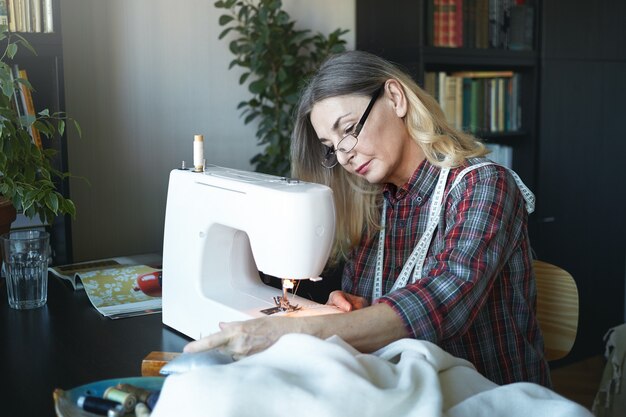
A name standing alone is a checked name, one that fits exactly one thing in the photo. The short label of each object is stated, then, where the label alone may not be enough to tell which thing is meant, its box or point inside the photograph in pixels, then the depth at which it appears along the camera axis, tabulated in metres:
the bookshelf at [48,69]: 2.08
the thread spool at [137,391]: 1.07
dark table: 1.28
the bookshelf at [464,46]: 3.02
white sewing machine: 1.37
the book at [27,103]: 2.11
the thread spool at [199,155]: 1.62
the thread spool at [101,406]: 1.04
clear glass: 1.76
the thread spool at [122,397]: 1.05
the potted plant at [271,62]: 2.76
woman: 1.42
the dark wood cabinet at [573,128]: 3.21
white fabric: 0.88
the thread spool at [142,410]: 1.03
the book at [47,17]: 2.11
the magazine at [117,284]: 1.77
